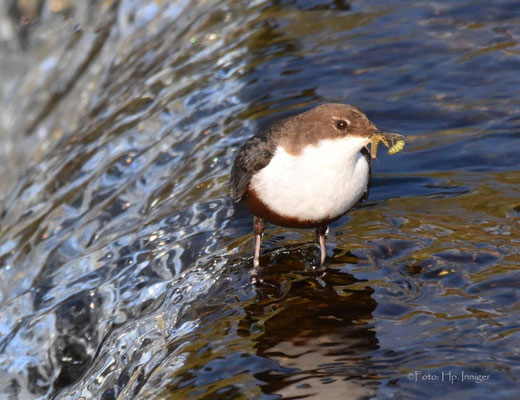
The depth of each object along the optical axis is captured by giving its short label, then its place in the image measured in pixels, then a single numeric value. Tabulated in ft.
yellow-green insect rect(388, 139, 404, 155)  28.92
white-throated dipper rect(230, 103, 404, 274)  27.40
